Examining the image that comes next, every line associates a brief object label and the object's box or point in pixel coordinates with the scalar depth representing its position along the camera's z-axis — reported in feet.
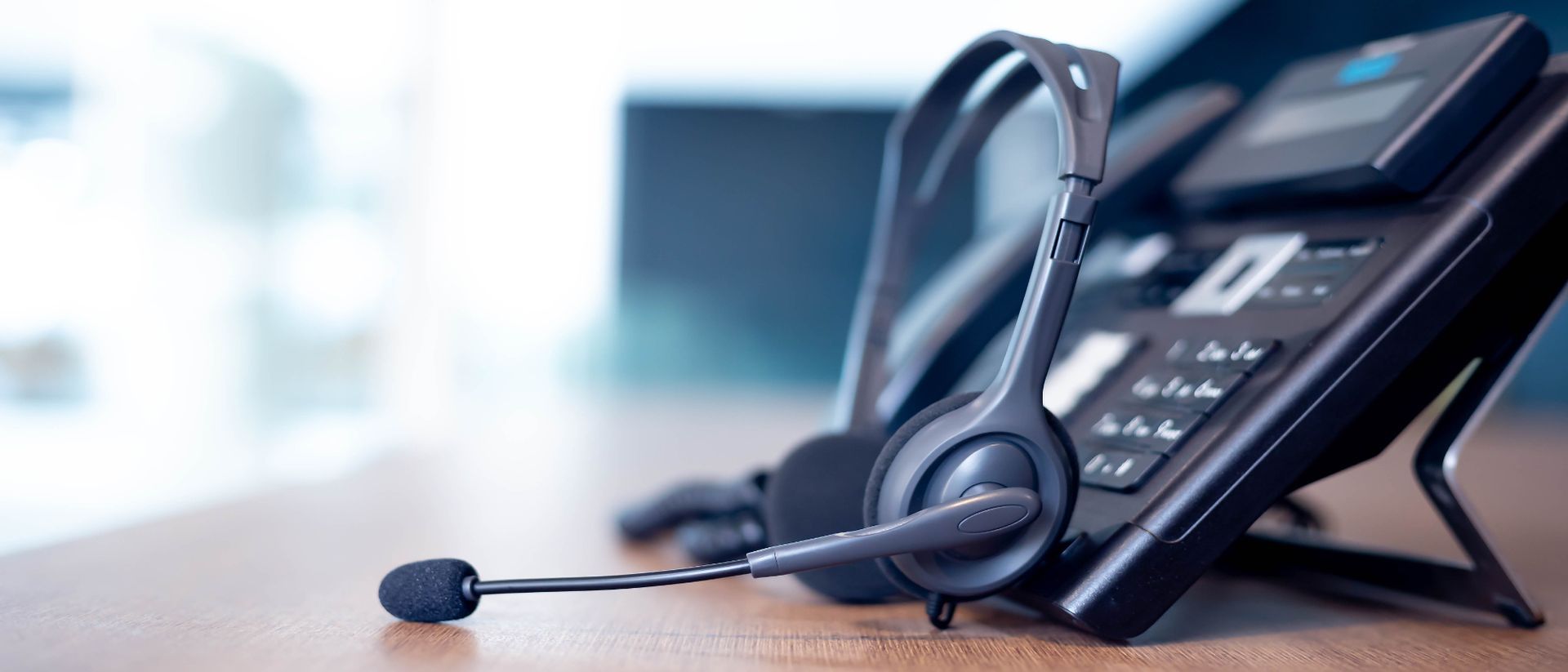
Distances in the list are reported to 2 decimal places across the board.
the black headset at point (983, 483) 1.10
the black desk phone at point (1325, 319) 1.15
